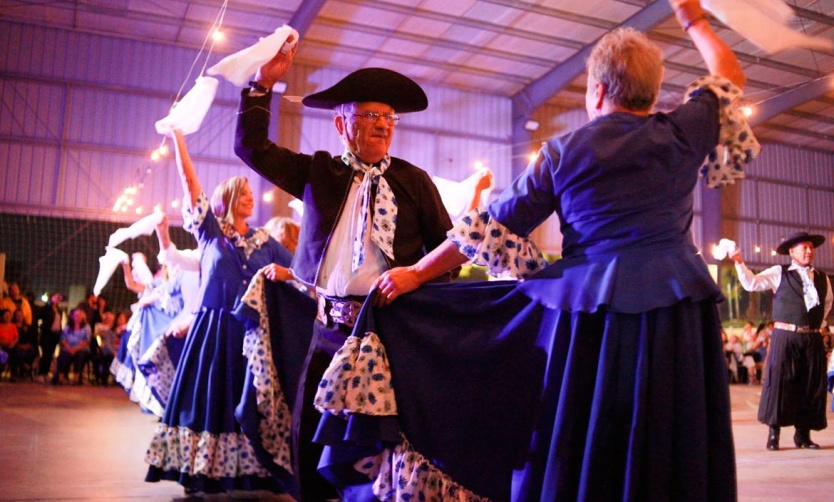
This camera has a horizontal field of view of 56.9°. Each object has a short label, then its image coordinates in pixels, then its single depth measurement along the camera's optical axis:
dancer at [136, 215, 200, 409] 4.18
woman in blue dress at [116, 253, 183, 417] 5.94
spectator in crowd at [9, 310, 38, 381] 10.16
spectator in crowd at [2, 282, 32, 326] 10.13
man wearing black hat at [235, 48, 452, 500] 2.37
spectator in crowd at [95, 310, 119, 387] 10.54
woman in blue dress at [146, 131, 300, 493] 3.04
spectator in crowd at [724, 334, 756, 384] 13.57
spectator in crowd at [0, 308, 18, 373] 9.72
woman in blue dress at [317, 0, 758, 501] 1.63
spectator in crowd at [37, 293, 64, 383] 10.56
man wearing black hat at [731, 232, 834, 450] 5.51
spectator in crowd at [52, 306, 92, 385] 10.20
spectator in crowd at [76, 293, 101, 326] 10.98
